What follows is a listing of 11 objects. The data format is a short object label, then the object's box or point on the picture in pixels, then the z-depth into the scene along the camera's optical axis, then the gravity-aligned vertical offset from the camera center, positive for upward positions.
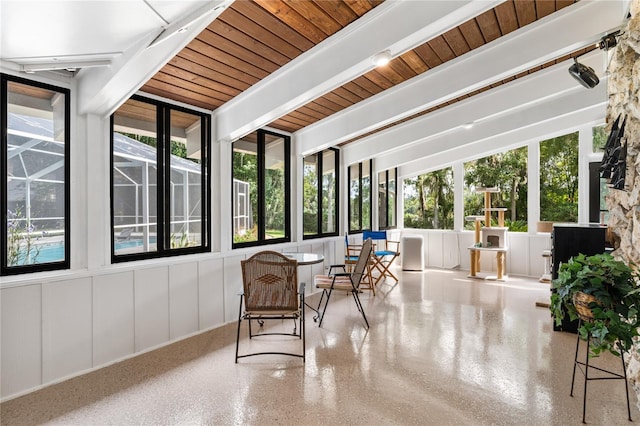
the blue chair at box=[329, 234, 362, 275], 6.41 -0.78
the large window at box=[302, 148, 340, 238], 6.61 +0.39
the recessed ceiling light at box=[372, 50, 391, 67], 3.13 +1.36
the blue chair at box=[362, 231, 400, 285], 7.05 -0.80
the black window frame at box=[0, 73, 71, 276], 2.83 +0.31
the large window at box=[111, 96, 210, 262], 3.66 +0.38
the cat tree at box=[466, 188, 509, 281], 7.45 -0.56
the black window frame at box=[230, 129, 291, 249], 5.15 +0.27
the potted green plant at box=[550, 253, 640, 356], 2.21 -0.55
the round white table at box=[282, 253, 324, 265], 4.15 -0.53
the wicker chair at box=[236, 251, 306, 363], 3.31 -0.65
